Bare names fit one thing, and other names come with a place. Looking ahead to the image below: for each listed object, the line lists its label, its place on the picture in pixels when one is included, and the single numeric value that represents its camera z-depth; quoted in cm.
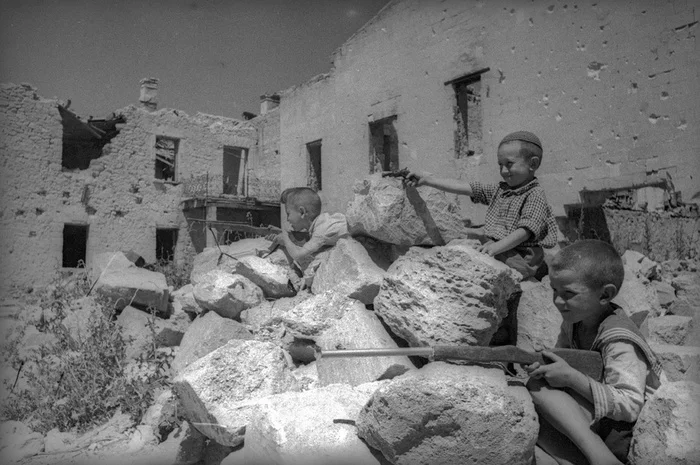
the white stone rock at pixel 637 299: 340
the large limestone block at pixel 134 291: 468
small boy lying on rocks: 407
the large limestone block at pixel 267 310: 372
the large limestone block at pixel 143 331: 414
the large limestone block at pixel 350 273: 314
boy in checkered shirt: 288
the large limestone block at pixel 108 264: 514
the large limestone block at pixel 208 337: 356
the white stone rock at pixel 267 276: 399
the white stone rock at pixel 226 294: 385
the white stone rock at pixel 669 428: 191
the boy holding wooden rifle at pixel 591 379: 201
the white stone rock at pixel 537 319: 271
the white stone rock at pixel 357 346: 265
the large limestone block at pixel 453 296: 250
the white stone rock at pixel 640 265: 464
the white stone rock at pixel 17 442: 320
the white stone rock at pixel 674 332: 356
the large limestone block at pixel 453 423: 192
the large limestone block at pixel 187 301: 446
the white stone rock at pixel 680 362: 253
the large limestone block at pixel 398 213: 320
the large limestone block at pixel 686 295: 409
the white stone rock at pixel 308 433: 214
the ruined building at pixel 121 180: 1316
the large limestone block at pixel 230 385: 242
